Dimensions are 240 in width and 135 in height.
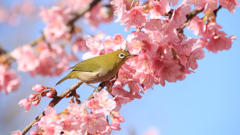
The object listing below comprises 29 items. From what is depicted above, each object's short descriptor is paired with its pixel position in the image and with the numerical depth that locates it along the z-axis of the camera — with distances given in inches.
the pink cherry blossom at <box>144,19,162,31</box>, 183.8
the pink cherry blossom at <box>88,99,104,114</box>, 174.2
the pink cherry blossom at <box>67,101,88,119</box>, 173.9
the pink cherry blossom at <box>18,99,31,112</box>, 213.5
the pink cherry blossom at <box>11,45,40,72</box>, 445.7
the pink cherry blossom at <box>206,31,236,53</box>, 228.5
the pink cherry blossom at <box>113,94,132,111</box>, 202.7
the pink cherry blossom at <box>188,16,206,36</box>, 219.6
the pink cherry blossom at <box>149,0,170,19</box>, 180.9
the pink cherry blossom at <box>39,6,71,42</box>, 453.1
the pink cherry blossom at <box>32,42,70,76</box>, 456.8
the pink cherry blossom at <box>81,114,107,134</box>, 171.6
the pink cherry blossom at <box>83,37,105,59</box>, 230.1
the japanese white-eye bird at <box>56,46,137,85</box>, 231.5
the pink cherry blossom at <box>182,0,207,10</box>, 199.0
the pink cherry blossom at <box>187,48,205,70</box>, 202.4
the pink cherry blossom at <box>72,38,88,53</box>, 526.0
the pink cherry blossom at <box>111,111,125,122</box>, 196.9
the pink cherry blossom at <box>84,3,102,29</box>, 554.3
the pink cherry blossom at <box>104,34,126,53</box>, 221.1
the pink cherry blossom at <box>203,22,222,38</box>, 215.3
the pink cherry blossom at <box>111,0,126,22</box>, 185.9
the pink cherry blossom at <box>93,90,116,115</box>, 179.8
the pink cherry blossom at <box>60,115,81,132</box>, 167.5
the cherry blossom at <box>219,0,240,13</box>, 211.2
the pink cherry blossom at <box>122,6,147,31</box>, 185.2
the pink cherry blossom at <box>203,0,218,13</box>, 199.8
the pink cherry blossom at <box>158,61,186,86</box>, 194.7
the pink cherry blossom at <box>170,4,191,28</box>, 185.8
